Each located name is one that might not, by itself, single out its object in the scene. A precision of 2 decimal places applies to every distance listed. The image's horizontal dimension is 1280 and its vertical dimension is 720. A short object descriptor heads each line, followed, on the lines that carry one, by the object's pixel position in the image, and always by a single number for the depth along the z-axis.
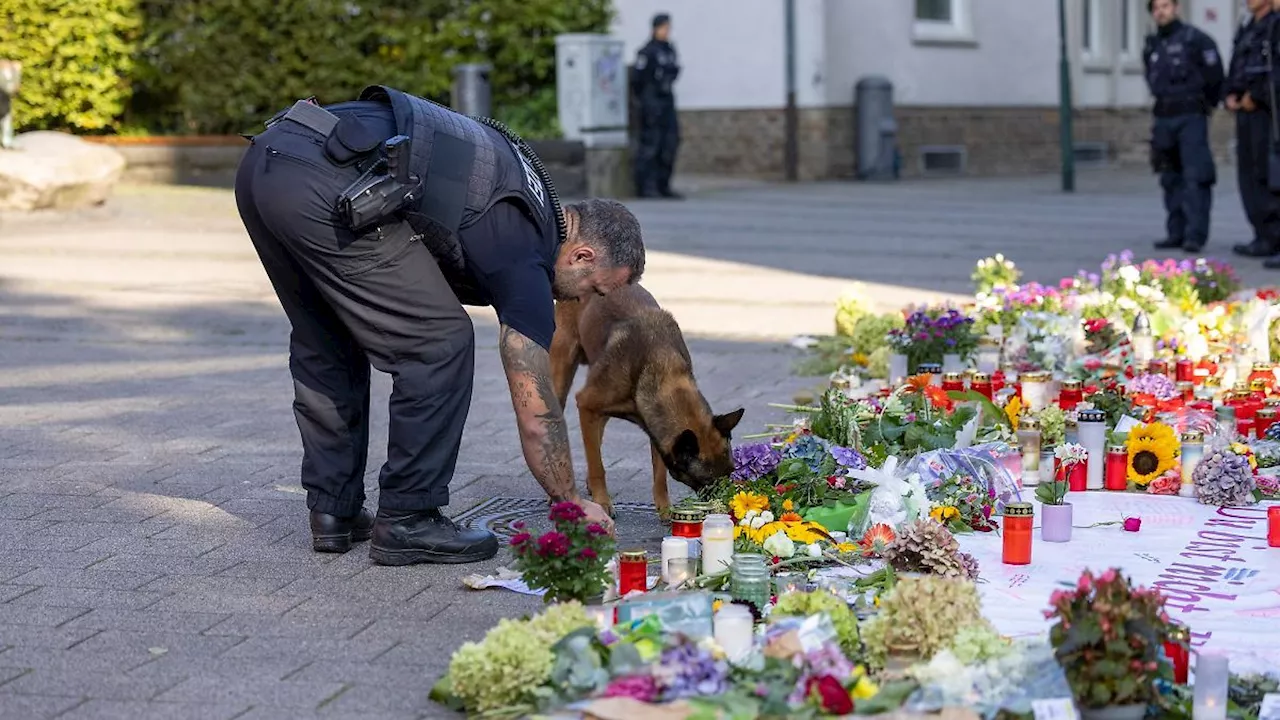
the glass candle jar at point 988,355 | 8.71
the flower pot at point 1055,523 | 5.82
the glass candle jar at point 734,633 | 4.30
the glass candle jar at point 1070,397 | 7.52
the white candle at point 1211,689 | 4.00
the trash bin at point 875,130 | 26.03
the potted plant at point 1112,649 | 3.92
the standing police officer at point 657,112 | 22.17
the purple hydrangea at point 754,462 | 6.09
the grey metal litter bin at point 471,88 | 21.19
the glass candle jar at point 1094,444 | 6.70
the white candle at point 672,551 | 5.20
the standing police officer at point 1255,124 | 14.84
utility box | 21.61
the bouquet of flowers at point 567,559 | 4.73
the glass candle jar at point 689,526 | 5.51
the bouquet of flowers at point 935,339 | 8.59
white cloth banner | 4.84
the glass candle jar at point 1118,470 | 6.70
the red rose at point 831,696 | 3.90
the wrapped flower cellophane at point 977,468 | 6.17
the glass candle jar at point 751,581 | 4.91
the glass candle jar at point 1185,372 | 8.44
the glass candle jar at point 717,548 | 5.18
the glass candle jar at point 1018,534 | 5.48
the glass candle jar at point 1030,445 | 6.64
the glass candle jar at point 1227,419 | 7.14
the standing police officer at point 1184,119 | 15.66
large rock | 17.39
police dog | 6.33
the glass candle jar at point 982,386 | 7.45
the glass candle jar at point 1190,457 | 6.54
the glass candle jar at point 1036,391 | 7.65
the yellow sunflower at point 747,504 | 5.74
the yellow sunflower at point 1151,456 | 6.66
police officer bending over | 5.34
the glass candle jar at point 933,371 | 7.73
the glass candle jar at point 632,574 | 5.02
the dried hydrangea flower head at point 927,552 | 5.14
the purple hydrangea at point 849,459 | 6.10
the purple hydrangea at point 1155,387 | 7.89
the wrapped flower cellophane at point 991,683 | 3.97
